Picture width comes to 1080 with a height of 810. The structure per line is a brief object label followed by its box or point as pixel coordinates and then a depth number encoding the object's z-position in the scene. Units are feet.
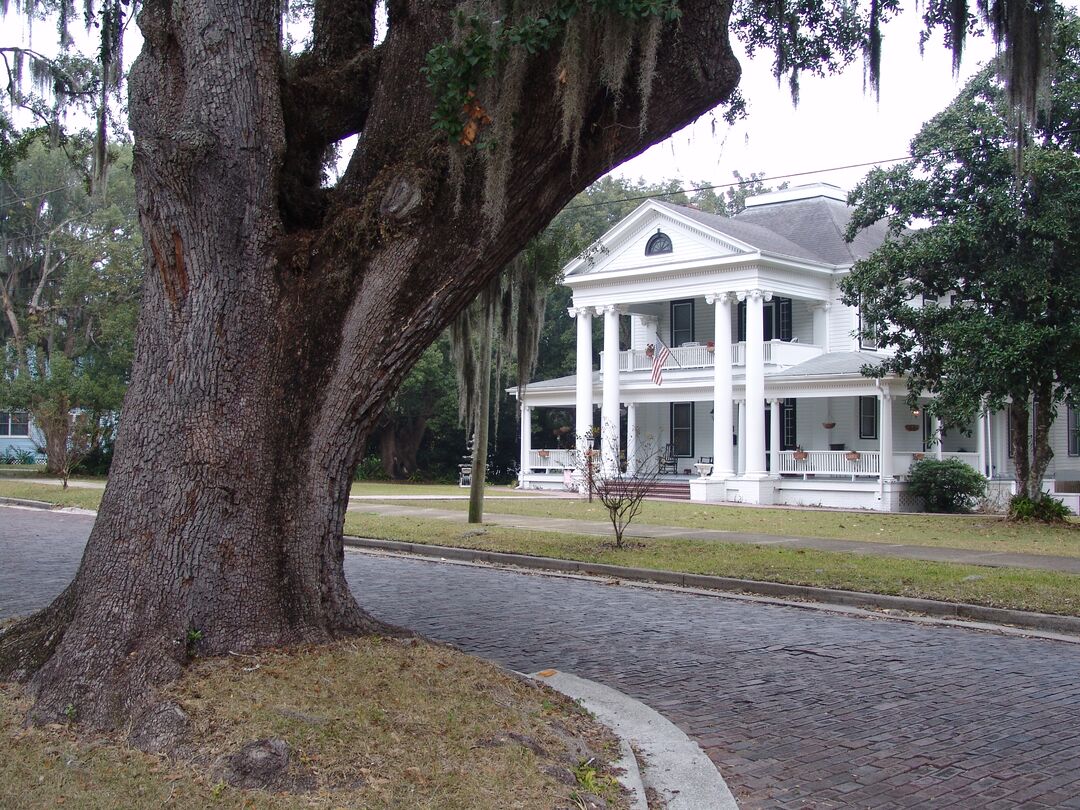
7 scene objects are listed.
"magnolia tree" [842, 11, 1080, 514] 64.95
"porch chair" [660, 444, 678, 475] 114.11
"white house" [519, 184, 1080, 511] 95.86
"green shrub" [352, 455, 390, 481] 148.77
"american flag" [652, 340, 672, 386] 103.81
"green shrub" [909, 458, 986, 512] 88.17
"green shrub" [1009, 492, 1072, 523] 69.82
